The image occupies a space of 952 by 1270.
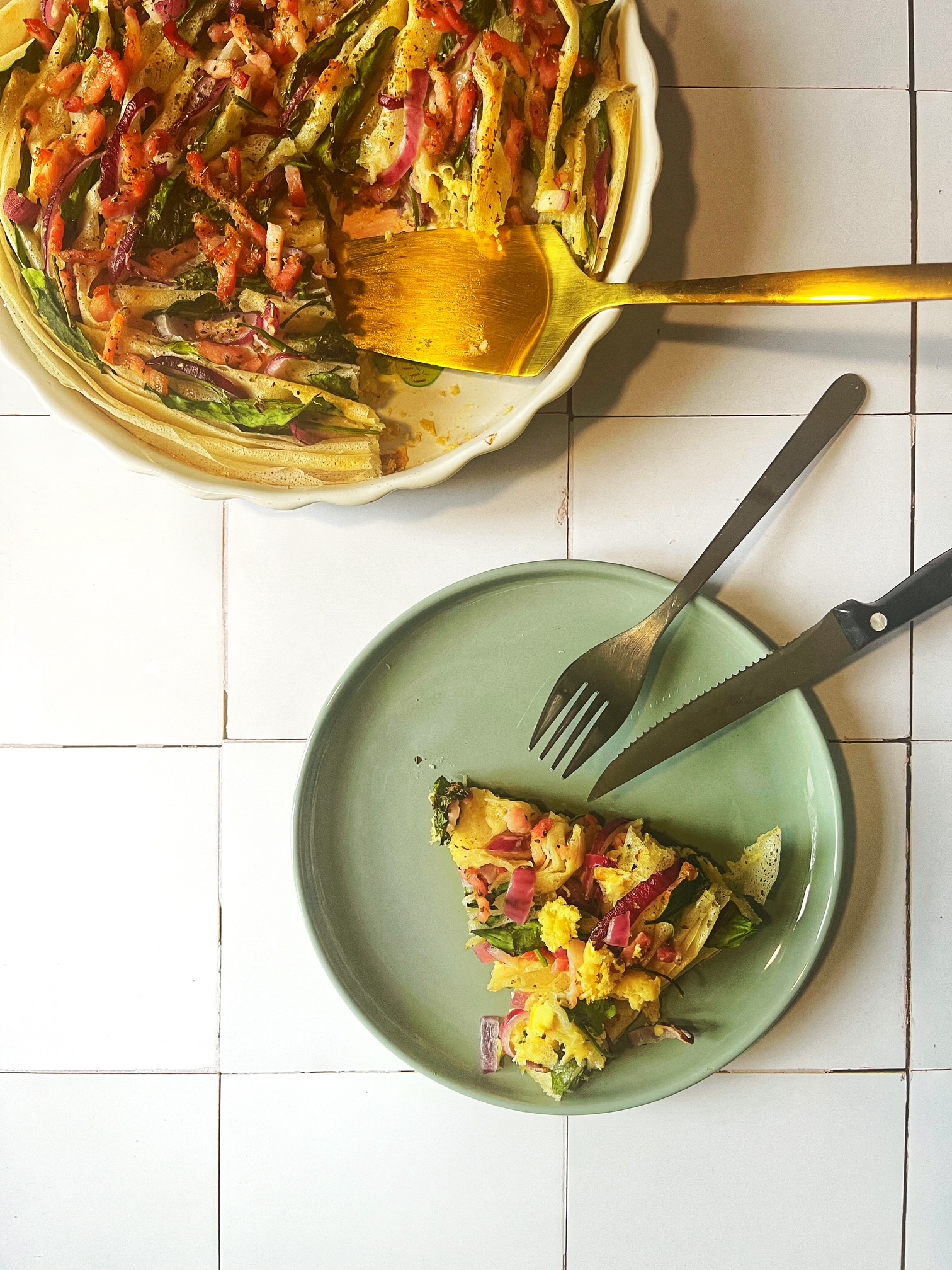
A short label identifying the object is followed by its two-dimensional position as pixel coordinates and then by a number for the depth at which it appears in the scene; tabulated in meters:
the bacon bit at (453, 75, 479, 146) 0.41
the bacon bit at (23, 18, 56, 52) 0.40
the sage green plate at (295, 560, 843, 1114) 0.45
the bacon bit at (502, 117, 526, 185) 0.41
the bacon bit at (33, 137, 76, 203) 0.40
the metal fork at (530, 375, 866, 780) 0.44
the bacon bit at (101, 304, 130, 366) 0.41
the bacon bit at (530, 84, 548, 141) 0.41
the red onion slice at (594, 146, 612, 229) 0.41
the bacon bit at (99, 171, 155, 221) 0.40
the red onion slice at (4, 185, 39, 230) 0.40
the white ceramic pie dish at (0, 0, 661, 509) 0.40
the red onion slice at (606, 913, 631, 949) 0.42
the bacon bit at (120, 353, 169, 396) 0.41
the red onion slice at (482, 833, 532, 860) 0.44
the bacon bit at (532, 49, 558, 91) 0.41
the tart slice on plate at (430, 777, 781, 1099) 0.42
